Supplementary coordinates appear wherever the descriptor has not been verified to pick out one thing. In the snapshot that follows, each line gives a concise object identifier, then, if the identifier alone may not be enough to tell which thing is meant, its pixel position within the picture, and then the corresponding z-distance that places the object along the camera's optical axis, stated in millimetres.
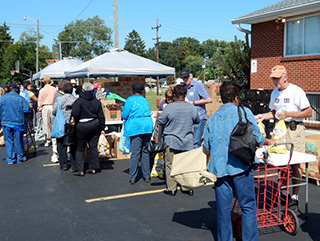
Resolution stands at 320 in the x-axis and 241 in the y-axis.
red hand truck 4219
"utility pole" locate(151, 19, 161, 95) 60750
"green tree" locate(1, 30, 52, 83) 60719
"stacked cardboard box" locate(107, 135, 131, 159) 8906
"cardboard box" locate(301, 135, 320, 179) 6629
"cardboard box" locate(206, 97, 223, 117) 14020
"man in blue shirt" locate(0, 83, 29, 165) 8445
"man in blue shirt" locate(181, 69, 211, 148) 6922
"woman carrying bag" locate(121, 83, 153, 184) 6598
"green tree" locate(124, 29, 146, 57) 96425
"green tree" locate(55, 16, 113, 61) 78750
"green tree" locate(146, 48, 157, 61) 121938
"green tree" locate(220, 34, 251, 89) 15906
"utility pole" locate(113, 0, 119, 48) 17750
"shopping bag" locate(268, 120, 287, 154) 4664
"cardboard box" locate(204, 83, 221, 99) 14157
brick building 11898
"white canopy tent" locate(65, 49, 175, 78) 10430
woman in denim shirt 3617
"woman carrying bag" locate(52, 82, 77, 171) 7602
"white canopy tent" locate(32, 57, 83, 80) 16095
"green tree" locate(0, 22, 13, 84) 63250
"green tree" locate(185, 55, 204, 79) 102875
